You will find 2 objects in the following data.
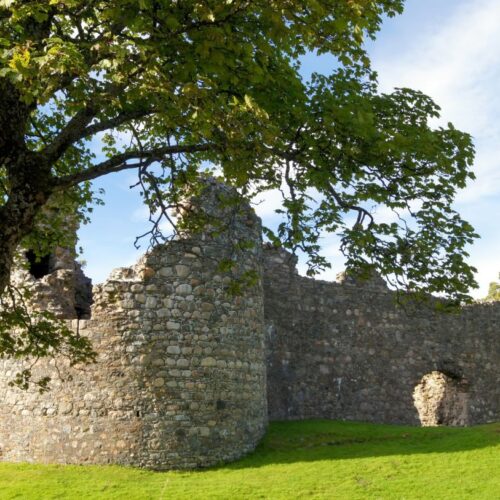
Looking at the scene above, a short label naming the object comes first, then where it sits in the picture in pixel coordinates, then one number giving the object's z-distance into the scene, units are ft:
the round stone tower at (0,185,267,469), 42.98
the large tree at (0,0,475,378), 24.93
